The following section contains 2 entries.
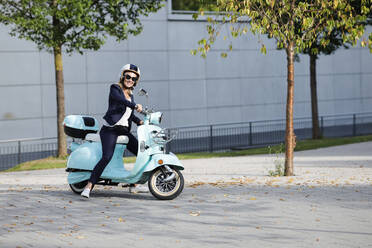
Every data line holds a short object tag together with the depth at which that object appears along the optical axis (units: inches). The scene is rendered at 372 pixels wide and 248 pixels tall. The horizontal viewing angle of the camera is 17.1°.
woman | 662.1
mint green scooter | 648.7
